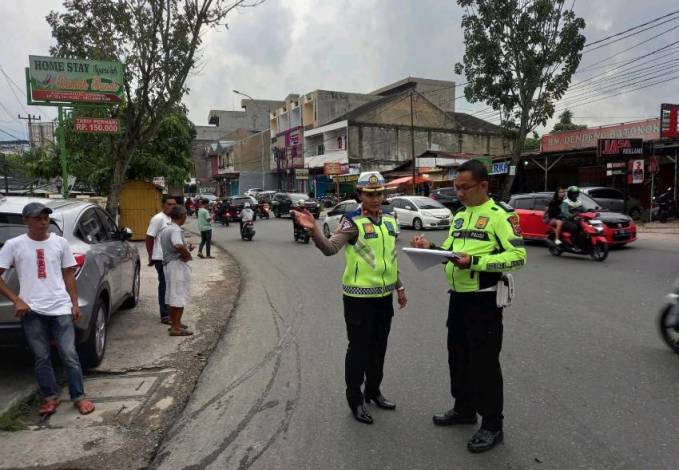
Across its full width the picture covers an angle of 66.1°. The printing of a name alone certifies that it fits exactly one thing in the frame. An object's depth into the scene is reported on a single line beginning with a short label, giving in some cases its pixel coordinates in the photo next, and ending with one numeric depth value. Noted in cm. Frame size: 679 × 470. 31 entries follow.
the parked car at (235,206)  2877
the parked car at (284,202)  3344
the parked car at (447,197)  2783
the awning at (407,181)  3403
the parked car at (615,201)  1966
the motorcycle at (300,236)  1775
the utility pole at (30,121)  4461
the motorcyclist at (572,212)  1176
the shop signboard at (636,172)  1942
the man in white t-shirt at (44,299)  397
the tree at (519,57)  2247
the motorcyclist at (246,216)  1911
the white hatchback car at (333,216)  1808
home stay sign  1152
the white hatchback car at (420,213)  2102
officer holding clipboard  323
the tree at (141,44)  1282
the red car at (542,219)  1291
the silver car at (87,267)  432
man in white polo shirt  712
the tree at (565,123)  4975
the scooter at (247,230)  1909
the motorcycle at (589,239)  1138
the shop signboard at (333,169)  4281
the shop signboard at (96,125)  1145
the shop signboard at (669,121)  1927
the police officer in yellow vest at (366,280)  366
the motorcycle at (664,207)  2000
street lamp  8556
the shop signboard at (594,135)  2270
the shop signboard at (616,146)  1953
